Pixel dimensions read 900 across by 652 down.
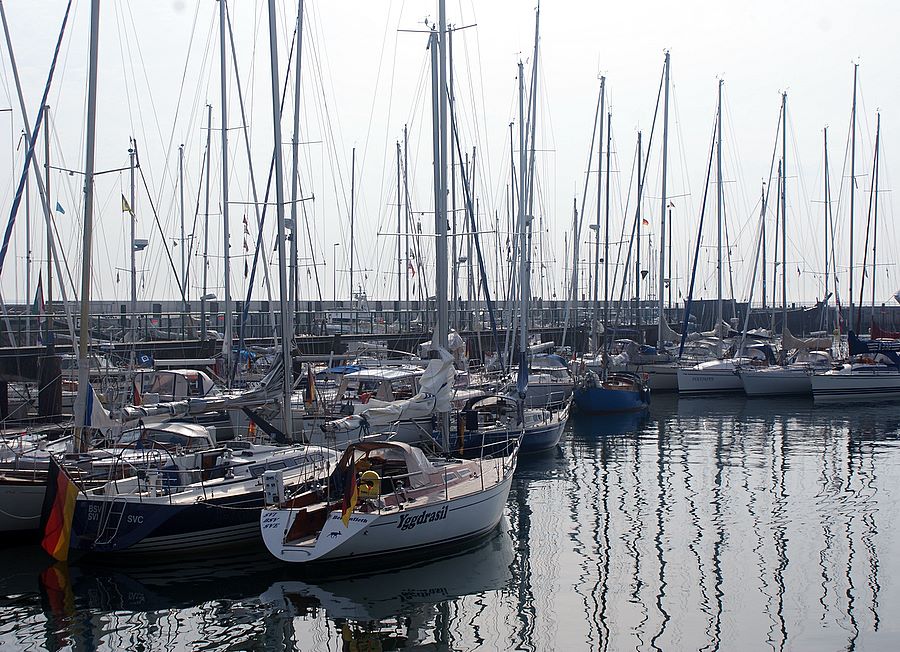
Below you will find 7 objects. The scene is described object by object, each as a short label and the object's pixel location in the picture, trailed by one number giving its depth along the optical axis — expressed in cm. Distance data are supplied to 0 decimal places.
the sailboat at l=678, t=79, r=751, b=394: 5066
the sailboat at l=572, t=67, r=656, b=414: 4184
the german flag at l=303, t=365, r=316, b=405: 2908
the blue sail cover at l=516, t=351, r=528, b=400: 3278
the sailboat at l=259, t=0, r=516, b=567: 1717
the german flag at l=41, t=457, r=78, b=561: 1781
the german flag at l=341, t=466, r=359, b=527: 1712
